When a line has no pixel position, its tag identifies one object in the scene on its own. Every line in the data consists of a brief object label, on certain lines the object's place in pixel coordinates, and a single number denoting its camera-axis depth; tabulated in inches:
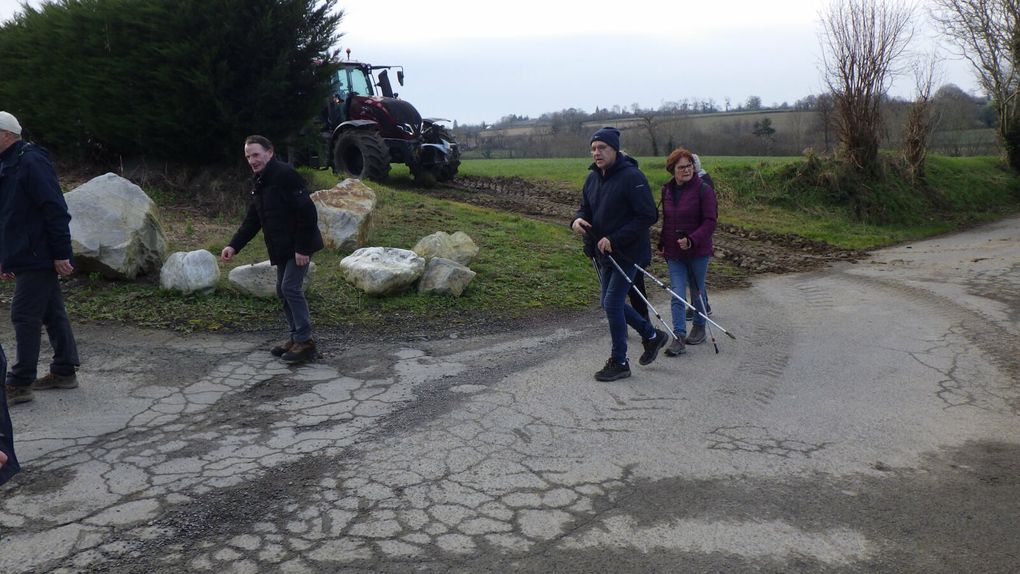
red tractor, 668.1
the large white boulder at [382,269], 321.4
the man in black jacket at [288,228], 255.3
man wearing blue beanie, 243.9
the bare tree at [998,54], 955.3
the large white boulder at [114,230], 312.8
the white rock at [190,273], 309.4
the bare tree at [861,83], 691.4
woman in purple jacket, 284.2
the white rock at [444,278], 332.2
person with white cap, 214.2
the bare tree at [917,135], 756.6
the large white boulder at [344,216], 382.6
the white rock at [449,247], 366.3
